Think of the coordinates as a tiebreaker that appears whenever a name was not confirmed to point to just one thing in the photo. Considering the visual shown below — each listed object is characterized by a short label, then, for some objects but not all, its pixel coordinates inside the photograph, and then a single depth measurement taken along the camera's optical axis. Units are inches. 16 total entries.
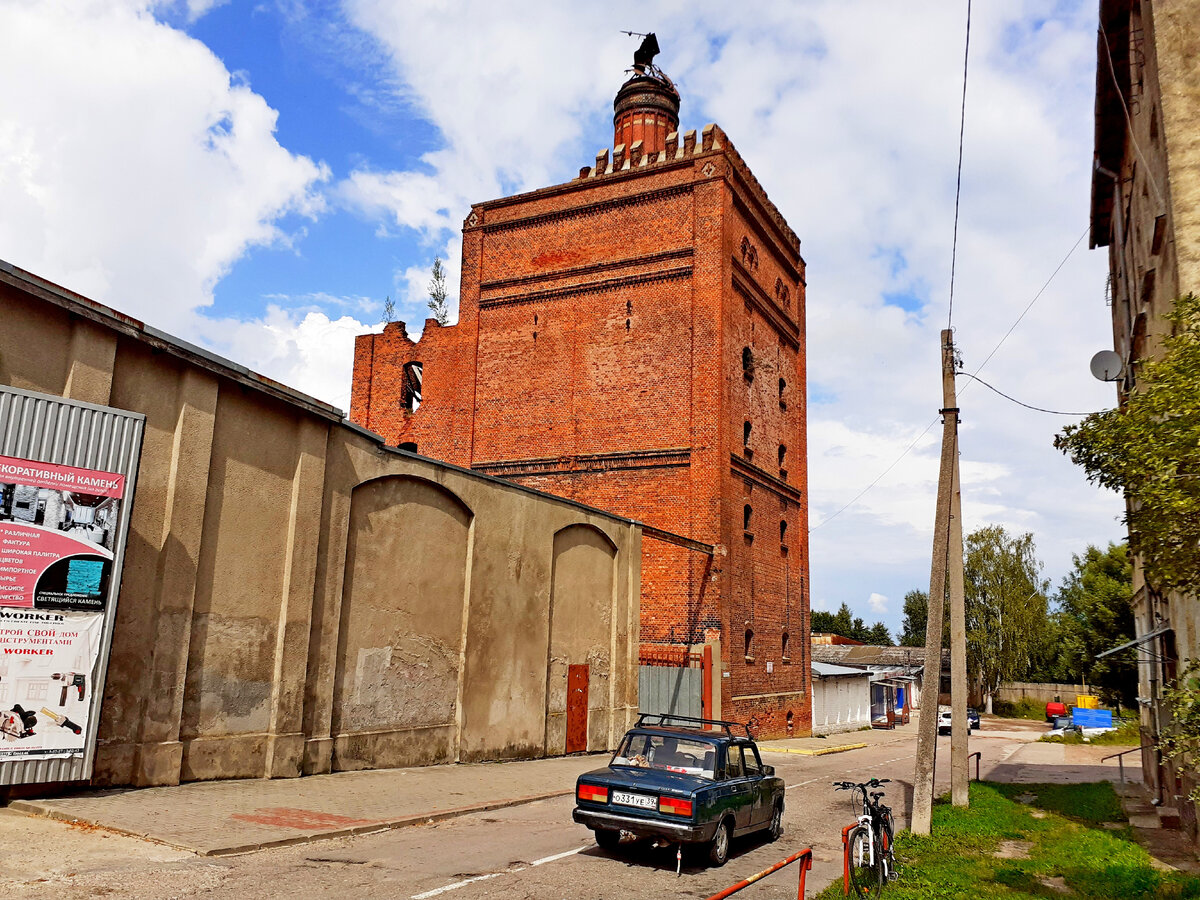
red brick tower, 976.3
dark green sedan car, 339.3
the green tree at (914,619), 3585.1
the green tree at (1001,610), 2132.1
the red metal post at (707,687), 893.2
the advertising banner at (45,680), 369.4
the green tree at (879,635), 3695.9
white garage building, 1337.4
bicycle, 324.6
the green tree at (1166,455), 256.7
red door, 760.3
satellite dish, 537.6
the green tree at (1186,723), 254.5
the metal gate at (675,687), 900.0
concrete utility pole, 461.1
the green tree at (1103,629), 1680.6
